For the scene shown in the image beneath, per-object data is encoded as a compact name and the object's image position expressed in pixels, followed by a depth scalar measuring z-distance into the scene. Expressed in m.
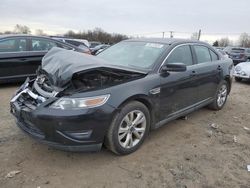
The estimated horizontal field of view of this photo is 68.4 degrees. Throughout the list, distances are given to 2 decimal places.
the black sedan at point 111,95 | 2.12
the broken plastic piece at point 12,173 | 2.09
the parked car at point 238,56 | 12.44
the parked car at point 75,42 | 8.55
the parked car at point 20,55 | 4.82
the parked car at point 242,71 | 7.16
